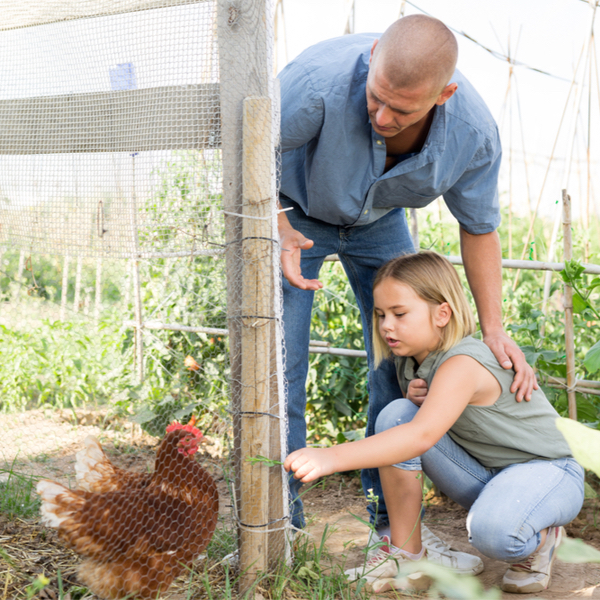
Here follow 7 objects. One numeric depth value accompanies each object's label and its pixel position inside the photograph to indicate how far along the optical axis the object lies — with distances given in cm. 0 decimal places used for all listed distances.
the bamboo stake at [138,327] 290
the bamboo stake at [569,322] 226
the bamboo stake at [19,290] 225
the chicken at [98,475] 152
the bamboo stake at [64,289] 268
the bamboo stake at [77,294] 263
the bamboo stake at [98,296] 276
